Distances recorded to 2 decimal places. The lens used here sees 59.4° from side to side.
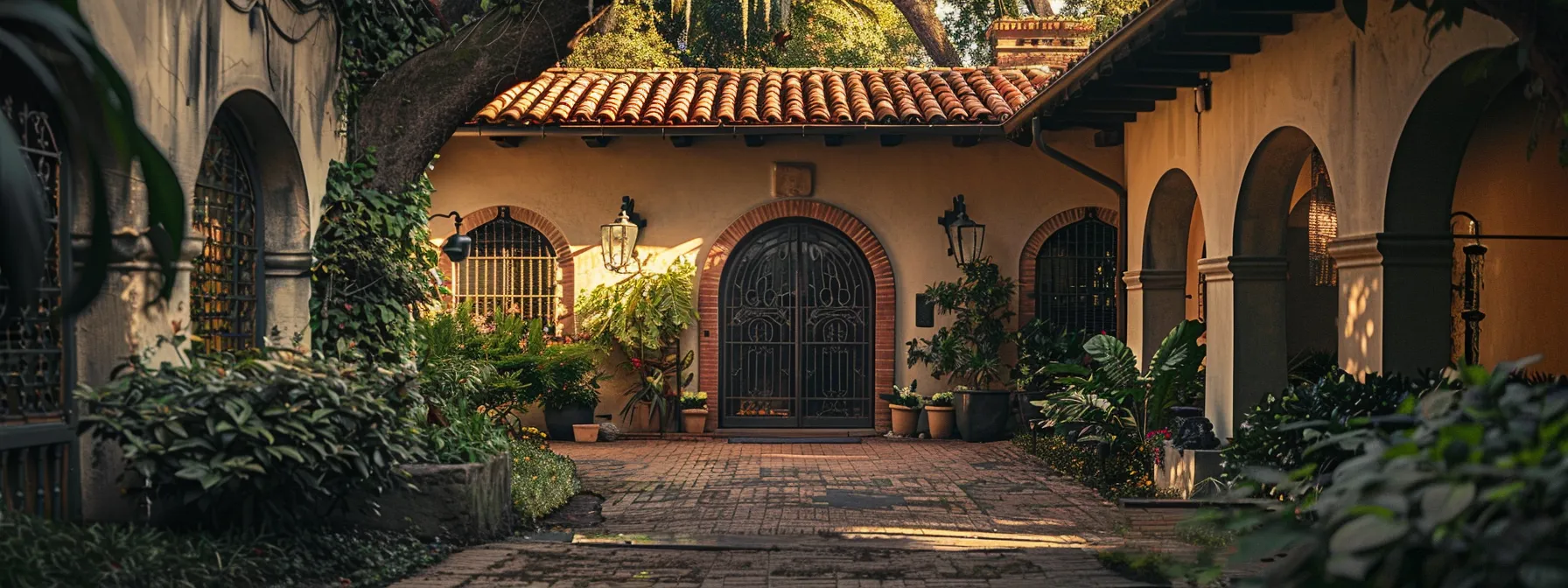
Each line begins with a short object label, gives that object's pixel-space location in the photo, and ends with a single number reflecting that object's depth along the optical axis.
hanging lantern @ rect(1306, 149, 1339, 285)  9.83
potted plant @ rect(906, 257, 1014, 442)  13.89
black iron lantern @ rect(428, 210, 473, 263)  10.87
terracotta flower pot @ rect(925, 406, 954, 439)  14.05
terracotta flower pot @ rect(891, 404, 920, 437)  14.30
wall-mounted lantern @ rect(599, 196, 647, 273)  14.19
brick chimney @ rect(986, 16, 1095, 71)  16.94
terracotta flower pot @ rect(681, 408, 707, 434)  14.28
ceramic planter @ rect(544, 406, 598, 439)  14.02
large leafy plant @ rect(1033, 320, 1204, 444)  9.96
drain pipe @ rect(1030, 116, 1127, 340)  12.31
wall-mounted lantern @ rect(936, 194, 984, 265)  14.16
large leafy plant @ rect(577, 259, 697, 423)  14.13
